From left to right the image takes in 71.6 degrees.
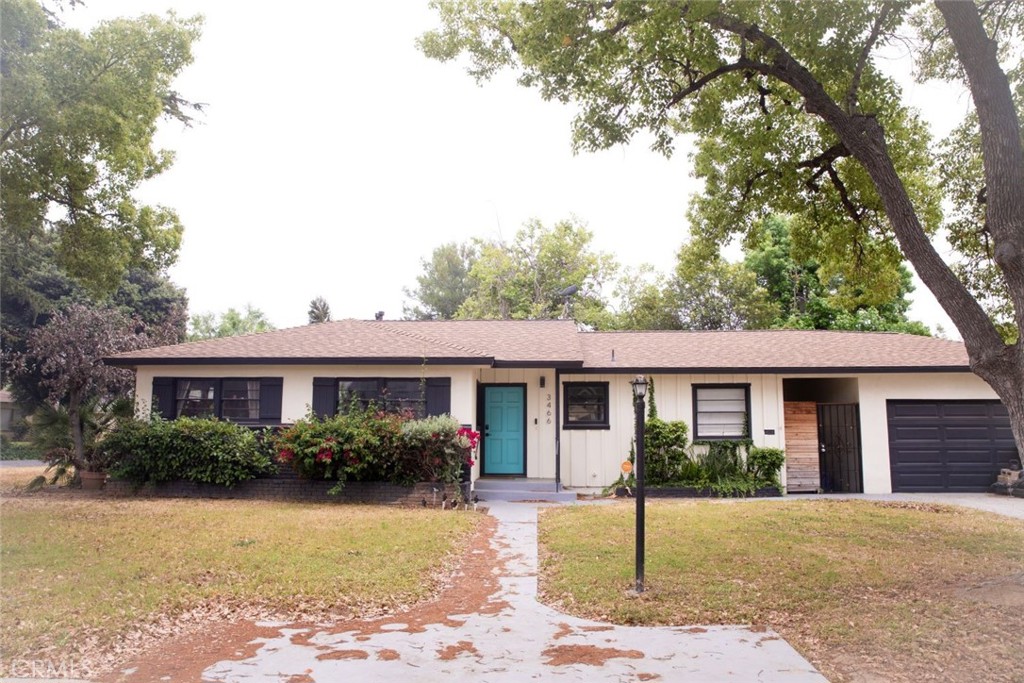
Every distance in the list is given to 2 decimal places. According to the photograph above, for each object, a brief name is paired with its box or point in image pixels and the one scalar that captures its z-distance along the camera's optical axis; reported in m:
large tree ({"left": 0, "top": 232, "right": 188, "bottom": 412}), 27.61
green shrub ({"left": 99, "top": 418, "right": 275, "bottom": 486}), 13.81
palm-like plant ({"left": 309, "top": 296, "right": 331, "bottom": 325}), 48.47
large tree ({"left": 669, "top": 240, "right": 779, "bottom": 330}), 32.72
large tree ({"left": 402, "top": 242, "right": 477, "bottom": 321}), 50.38
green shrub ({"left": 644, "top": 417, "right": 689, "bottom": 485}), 15.05
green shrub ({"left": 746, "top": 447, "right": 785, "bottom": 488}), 15.30
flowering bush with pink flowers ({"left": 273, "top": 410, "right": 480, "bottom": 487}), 13.12
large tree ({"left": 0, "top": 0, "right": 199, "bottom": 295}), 10.68
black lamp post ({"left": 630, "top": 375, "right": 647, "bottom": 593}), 7.02
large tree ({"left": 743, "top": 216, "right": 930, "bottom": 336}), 31.80
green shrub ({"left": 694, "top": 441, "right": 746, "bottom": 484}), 15.26
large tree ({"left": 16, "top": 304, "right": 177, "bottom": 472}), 25.17
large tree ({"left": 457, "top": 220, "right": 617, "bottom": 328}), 38.56
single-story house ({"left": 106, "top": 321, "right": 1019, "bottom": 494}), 14.98
